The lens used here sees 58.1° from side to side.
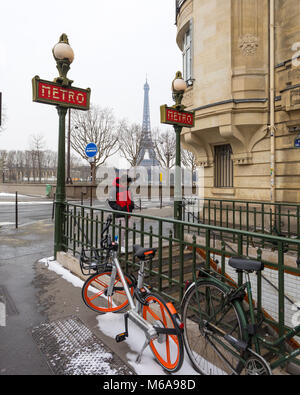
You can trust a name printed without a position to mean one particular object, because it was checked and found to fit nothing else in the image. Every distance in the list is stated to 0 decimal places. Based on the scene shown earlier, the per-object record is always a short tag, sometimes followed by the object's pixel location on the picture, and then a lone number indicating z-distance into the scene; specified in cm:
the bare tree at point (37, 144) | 5461
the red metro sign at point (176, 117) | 705
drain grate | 255
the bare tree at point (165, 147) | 4128
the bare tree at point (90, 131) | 3281
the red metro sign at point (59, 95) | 526
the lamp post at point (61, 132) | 566
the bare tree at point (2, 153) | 6807
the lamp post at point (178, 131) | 736
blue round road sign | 1177
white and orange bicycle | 249
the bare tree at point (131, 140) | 3691
